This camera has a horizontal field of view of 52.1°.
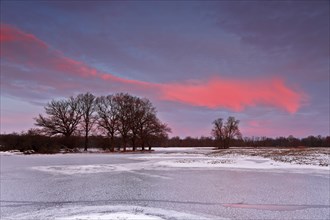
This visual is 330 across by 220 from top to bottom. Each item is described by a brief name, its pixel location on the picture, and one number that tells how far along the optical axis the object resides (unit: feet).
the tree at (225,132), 340.80
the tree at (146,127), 215.31
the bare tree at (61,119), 222.89
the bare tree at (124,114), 220.43
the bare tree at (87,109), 232.32
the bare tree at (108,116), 221.25
